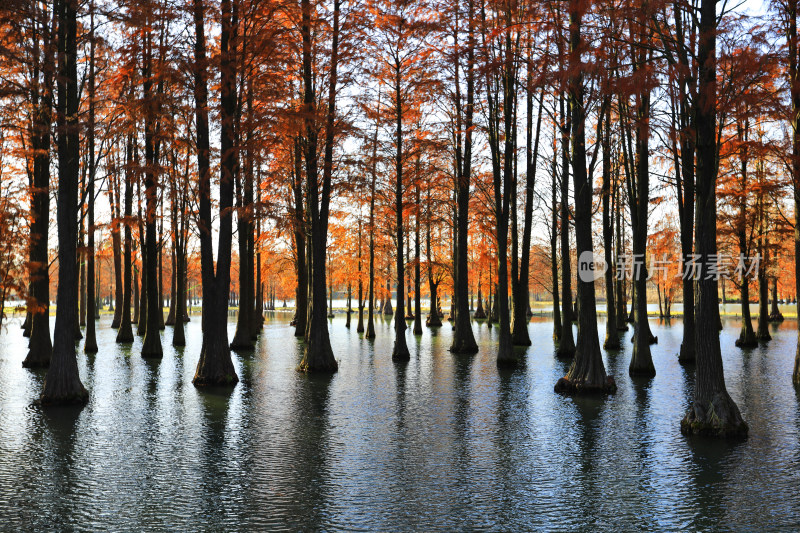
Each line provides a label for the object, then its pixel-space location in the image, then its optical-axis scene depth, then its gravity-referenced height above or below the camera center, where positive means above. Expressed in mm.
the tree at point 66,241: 14898 +1072
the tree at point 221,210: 17750 +2082
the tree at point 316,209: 21406 +2547
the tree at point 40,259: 21519 +976
